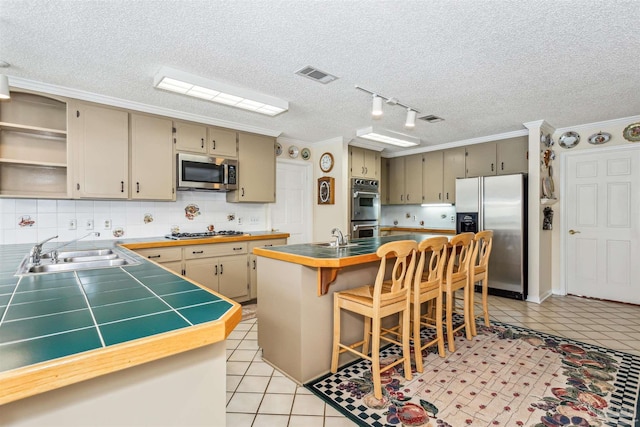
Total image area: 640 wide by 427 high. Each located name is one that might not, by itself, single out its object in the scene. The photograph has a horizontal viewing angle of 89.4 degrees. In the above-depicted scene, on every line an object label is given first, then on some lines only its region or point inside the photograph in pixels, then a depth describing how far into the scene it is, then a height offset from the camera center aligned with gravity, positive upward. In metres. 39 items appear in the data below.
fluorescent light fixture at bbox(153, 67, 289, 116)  2.65 +1.09
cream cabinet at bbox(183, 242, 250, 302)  3.67 -0.65
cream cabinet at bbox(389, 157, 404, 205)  6.17 +0.60
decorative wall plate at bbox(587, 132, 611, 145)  4.18 +0.96
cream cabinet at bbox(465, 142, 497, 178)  4.92 +0.81
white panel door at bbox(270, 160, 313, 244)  5.11 +0.17
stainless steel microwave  3.83 +0.49
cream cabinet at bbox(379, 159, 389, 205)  6.32 +0.59
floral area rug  1.85 -1.17
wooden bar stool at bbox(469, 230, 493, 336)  2.99 -0.59
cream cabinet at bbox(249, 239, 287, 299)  4.16 -0.70
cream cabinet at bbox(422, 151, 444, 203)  5.57 +0.60
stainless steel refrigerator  4.29 -0.15
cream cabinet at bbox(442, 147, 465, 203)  5.30 +0.69
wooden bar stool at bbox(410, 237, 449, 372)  2.32 -0.59
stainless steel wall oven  5.25 +0.08
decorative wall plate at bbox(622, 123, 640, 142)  3.96 +0.97
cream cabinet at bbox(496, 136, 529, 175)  4.57 +0.81
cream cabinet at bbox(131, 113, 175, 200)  3.54 +0.60
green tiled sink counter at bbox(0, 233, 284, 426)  0.71 -0.33
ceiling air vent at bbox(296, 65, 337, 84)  2.62 +1.15
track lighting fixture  2.88 +0.98
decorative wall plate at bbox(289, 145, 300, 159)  5.20 +0.98
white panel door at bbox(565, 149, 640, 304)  4.07 -0.18
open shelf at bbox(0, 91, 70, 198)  3.05 +0.66
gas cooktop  3.82 -0.28
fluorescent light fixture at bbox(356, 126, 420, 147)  4.32 +1.05
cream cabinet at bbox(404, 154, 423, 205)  5.88 +0.60
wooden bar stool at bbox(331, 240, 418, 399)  2.04 -0.62
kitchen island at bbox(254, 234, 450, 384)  2.22 -0.66
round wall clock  5.25 +0.82
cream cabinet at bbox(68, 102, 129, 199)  3.20 +0.64
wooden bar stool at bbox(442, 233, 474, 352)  2.69 -0.60
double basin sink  1.92 -0.33
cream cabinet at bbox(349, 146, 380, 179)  5.34 +0.84
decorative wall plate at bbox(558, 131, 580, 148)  4.39 +0.99
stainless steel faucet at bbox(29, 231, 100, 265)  2.02 -0.27
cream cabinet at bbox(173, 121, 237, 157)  3.85 +0.91
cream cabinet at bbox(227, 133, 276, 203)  4.38 +0.59
